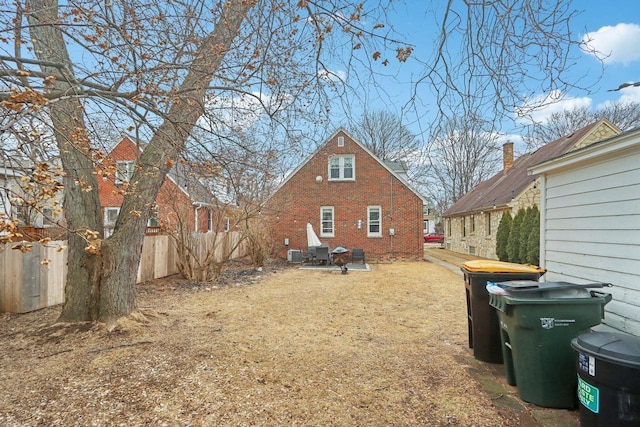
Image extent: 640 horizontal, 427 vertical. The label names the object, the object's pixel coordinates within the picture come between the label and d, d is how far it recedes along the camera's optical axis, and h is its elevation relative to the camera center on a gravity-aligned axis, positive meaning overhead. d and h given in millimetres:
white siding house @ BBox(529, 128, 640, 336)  3494 +43
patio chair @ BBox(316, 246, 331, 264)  15719 -1243
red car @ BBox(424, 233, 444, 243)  42688 -1714
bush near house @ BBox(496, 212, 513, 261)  17188 -584
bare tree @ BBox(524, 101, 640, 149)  22850 +6933
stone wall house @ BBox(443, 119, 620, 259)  15883 +1364
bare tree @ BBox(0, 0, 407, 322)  3562 +1544
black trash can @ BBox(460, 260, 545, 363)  4320 -911
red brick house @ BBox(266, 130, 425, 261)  17719 +883
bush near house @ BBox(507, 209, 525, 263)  16016 -673
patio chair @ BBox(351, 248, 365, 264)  16797 -1384
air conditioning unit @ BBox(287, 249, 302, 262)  17072 -1486
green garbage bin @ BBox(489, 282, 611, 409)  3121 -947
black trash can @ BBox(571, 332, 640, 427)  2279 -1005
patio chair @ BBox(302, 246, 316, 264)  16078 -1353
